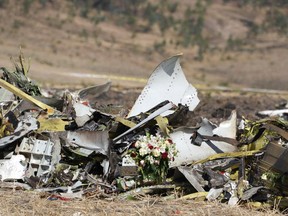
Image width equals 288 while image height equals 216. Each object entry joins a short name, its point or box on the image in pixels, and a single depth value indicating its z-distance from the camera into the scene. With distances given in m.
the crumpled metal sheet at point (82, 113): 13.90
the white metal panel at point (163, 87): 14.51
